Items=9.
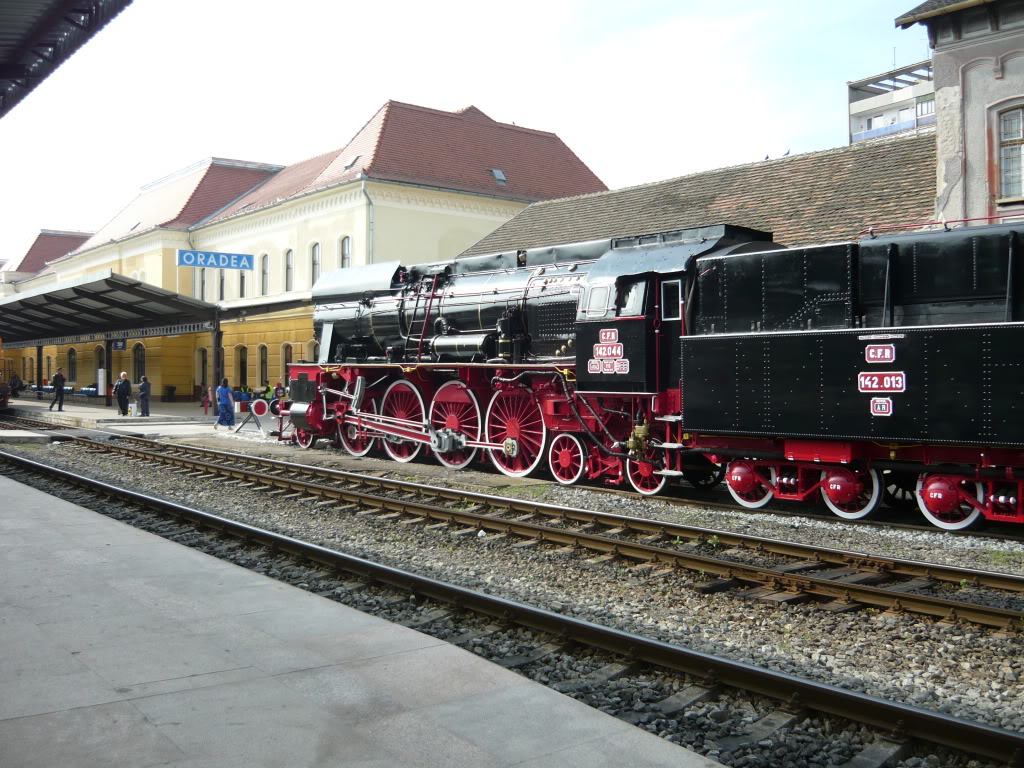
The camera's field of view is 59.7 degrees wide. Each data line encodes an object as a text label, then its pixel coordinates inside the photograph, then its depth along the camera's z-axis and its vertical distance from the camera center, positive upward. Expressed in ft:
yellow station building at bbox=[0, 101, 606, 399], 98.84 +18.76
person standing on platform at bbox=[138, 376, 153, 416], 90.38 -2.63
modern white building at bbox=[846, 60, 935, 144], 200.03 +62.54
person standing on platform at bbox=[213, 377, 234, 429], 77.20 -3.05
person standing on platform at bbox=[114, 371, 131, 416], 91.30 -2.24
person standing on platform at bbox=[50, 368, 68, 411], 104.58 -1.85
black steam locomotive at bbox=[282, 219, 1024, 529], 28.02 +0.09
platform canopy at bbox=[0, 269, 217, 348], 85.10 +6.74
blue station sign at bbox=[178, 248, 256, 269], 92.32 +11.83
